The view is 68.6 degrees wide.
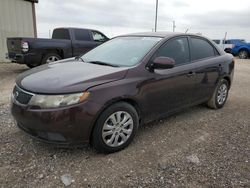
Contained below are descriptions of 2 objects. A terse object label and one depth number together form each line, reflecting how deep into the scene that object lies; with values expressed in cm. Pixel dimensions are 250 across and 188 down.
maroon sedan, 204
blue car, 1414
